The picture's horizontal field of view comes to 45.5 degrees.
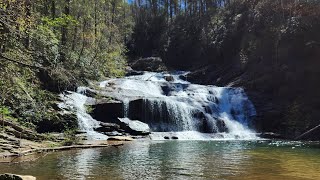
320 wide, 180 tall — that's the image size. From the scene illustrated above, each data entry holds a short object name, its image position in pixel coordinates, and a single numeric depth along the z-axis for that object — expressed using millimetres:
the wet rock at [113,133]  27883
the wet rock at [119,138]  26062
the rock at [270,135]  31734
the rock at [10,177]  9172
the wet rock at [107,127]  28266
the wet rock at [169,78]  45356
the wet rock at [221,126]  32844
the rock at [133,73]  50316
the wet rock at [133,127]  29016
